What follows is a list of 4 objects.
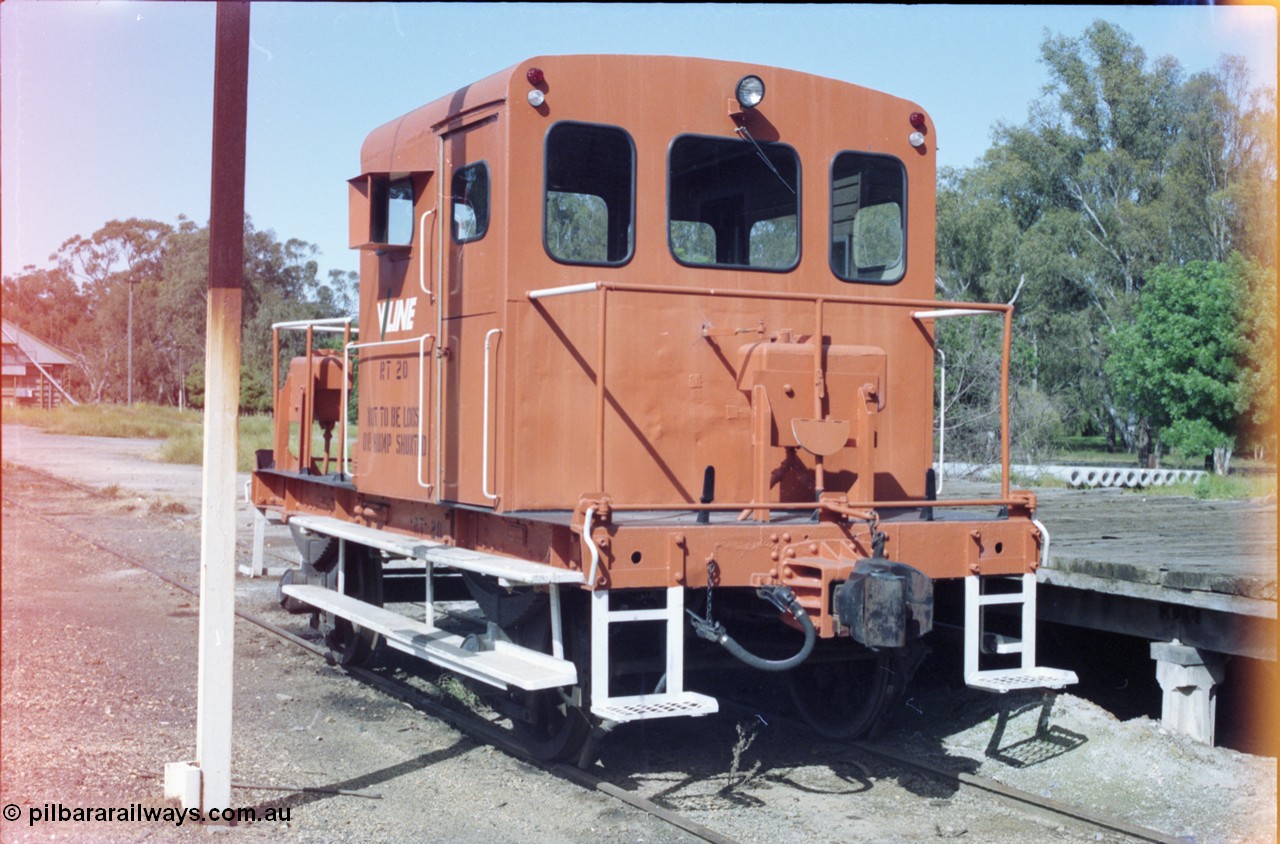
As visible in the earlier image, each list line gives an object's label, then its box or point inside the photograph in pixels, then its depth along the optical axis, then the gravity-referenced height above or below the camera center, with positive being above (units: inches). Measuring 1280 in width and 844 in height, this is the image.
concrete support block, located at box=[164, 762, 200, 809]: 206.4 -66.7
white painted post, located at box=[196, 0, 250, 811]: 205.6 -1.2
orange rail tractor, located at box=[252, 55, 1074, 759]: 214.7 +2.3
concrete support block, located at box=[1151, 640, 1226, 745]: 269.4 -61.7
